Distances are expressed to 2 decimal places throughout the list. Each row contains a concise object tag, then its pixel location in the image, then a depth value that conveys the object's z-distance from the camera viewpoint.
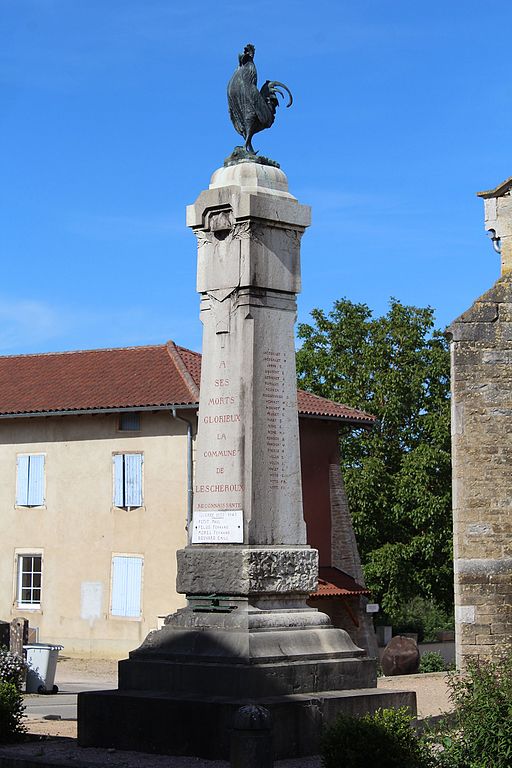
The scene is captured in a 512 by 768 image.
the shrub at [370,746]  8.66
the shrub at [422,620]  37.07
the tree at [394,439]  33.84
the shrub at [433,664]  25.67
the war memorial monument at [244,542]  10.17
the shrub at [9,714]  11.04
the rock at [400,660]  24.44
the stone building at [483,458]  19.03
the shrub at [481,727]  8.49
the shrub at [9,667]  13.38
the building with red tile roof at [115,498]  27.38
